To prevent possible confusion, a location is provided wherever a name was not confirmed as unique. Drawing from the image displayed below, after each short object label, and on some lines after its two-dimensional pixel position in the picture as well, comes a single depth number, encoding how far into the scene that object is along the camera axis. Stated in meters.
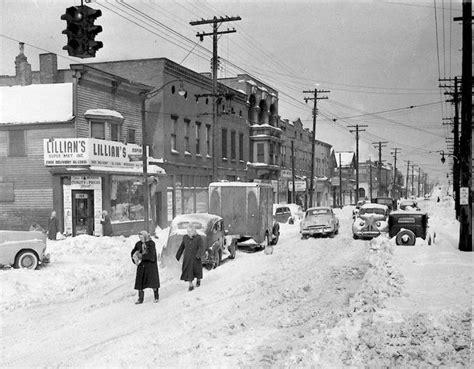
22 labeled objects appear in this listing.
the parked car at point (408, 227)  21.73
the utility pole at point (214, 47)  27.70
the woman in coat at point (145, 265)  12.24
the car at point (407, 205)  44.33
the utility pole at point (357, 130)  73.36
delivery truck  21.91
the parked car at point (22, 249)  15.51
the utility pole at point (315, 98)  49.91
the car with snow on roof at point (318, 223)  28.05
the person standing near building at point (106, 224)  24.98
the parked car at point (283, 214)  39.95
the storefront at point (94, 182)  25.44
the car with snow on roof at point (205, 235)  16.77
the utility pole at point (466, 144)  18.38
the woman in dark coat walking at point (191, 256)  13.35
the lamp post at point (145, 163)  23.93
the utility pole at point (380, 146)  94.81
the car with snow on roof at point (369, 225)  26.80
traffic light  9.85
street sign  18.66
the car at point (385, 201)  42.31
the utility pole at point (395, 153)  116.32
